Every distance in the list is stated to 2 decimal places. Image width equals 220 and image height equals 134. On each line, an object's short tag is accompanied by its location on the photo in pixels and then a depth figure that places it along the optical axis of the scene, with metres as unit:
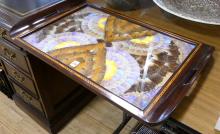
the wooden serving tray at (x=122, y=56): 0.62
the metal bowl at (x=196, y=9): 0.82
